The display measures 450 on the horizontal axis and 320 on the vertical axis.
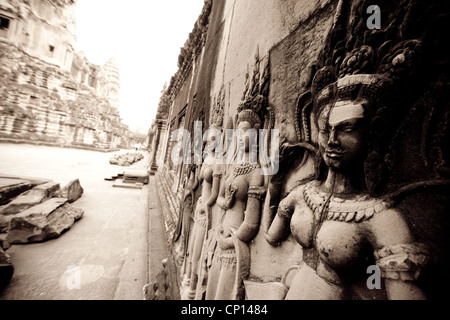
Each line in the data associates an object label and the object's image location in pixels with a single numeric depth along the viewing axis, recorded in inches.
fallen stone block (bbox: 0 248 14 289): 95.5
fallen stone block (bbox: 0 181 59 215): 162.7
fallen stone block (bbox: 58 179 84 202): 214.4
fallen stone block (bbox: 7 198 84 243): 136.7
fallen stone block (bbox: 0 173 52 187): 208.4
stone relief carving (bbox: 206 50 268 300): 56.1
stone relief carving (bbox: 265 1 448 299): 24.8
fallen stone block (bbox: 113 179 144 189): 338.0
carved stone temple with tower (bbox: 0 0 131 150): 756.6
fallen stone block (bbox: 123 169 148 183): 369.1
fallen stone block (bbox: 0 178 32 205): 176.7
